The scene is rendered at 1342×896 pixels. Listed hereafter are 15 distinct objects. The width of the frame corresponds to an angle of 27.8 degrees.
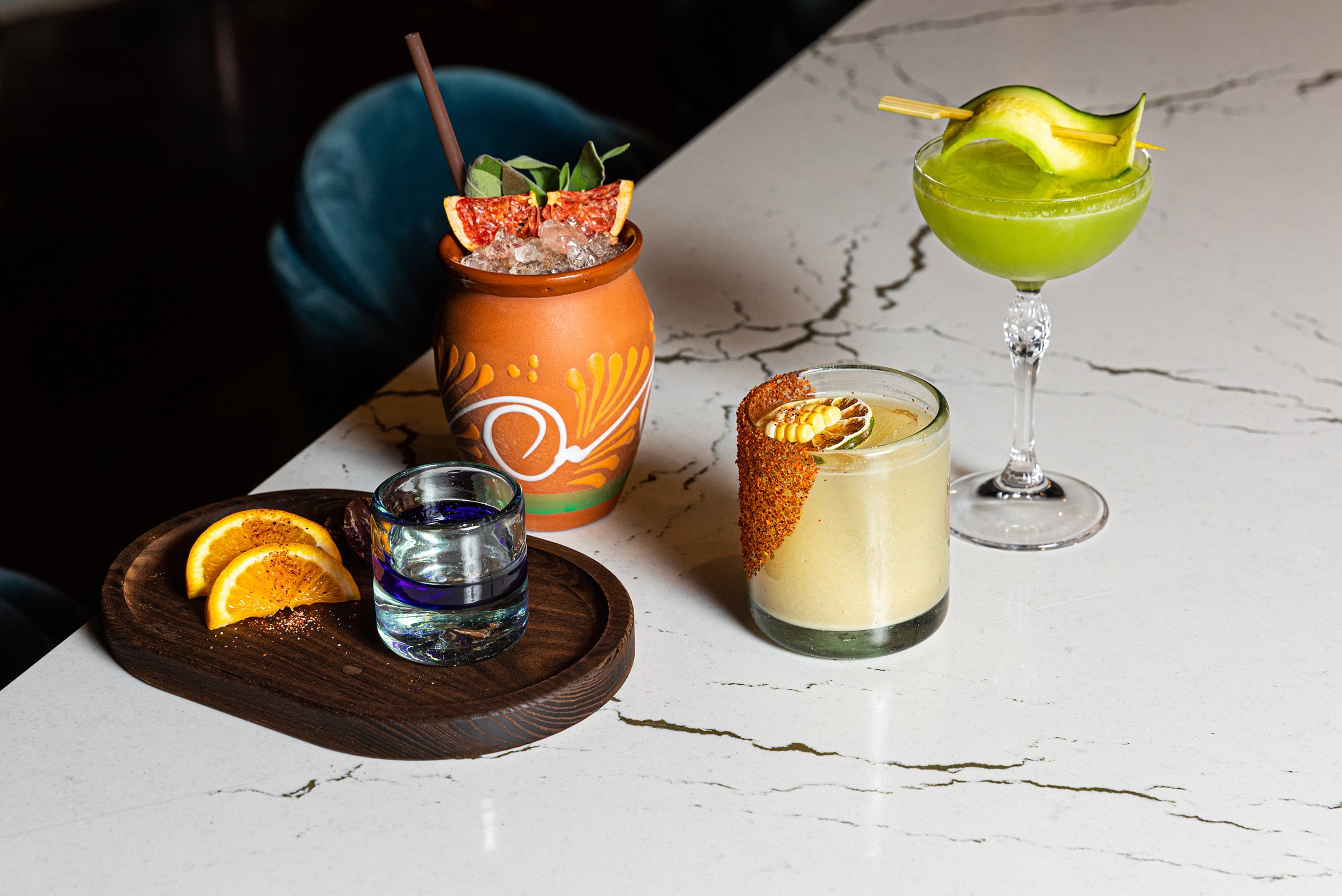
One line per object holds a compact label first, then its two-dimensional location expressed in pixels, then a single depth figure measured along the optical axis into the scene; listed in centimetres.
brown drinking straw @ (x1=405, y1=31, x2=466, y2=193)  116
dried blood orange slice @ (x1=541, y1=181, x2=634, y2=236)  117
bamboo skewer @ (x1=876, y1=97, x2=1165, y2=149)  113
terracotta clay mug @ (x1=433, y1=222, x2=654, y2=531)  115
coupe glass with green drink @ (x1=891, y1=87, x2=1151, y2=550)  113
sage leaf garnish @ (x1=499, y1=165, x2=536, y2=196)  117
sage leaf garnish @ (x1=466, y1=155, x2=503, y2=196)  117
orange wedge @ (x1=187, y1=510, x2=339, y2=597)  113
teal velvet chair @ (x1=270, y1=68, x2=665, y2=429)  153
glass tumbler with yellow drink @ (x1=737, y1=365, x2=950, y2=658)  106
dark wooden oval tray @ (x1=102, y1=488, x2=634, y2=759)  106
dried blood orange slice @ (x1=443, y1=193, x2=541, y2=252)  116
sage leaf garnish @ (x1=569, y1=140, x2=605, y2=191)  117
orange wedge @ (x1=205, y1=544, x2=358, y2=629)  111
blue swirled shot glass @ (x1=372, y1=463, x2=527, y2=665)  107
